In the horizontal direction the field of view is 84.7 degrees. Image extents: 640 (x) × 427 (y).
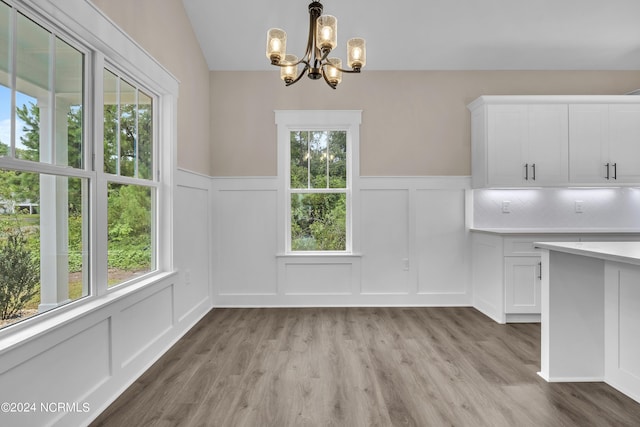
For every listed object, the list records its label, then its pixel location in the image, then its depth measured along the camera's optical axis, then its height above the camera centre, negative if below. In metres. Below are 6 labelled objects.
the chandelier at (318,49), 2.03 +1.02
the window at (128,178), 2.37 +0.25
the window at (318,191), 4.38 +0.26
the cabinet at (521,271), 3.64 -0.62
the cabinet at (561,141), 3.92 +0.80
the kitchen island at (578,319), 2.34 -0.73
